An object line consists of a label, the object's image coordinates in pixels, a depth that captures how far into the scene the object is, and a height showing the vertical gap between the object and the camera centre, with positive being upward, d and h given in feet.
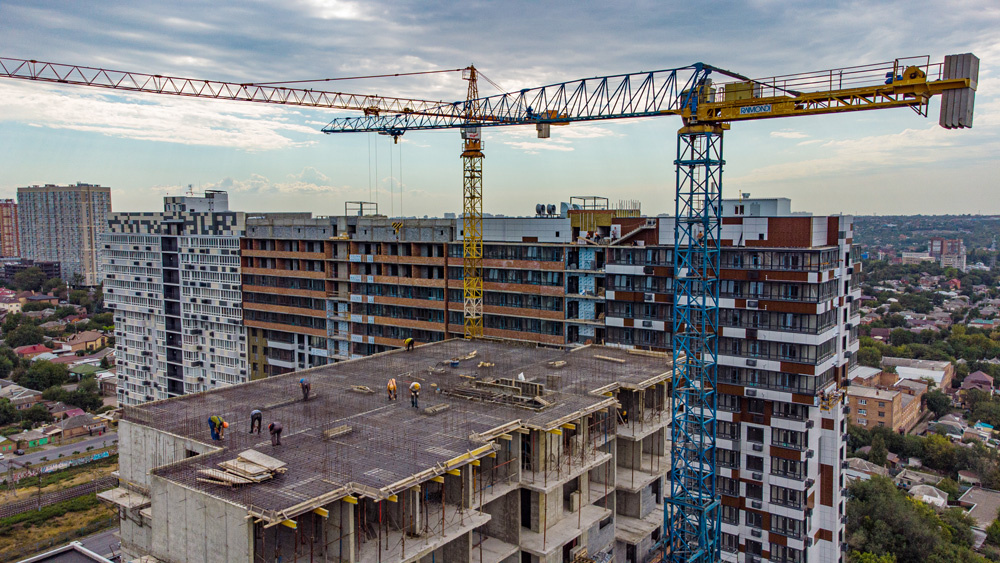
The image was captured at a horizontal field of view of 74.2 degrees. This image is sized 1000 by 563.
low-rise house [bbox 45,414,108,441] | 429.38 -136.63
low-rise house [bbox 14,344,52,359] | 620.49 -124.09
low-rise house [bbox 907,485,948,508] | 356.79 -148.50
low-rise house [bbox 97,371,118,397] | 526.16 -131.63
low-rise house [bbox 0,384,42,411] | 473.67 -128.17
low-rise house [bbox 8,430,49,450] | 411.95 -137.74
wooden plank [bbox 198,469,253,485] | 89.89 -35.00
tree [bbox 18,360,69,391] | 526.98 -125.16
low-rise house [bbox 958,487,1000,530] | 354.74 -156.51
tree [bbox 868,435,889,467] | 418.31 -144.82
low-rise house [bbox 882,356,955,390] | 567.18 -126.75
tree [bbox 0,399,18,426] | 455.22 -133.31
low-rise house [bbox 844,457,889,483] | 383.24 -145.04
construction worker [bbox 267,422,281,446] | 106.22 -34.16
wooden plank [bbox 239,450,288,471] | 94.32 -34.50
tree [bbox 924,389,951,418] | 524.93 -140.18
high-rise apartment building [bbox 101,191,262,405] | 345.72 -42.12
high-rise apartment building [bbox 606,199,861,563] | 195.21 -47.47
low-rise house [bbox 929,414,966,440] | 469.98 -145.79
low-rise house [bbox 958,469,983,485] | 410.56 -156.85
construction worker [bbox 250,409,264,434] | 113.27 -33.87
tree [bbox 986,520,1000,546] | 325.66 -152.00
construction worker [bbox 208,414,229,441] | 109.19 -34.14
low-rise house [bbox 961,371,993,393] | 563.48 -134.77
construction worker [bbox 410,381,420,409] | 130.82 -33.91
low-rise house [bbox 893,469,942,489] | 392.16 -152.88
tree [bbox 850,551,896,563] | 257.89 -131.74
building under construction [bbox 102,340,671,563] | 90.89 -37.71
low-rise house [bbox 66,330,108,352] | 645.05 -120.79
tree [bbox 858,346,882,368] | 590.55 -117.92
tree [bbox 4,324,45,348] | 647.56 -117.82
